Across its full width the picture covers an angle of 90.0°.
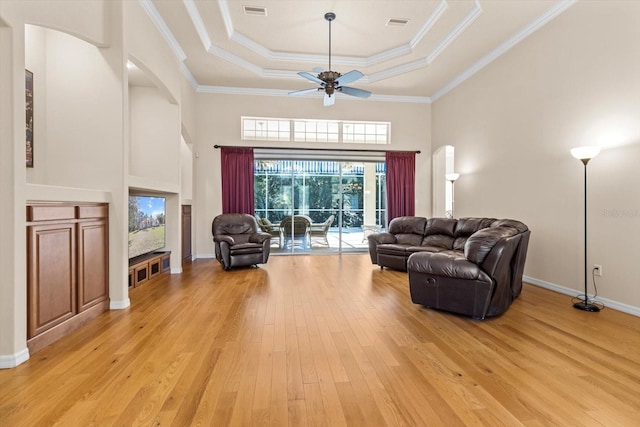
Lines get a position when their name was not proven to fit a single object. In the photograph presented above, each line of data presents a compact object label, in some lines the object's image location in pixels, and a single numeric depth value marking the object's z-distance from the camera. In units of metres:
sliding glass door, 7.49
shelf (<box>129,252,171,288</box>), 4.42
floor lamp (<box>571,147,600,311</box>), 3.48
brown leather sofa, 3.17
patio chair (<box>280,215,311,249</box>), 7.55
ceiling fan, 4.38
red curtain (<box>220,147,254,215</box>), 7.07
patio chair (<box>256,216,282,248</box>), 7.41
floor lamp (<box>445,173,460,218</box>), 6.53
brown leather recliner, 5.69
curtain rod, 7.11
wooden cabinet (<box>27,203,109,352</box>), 2.49
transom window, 7.34
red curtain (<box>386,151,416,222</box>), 7.61
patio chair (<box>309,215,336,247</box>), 7.65
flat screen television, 4.51
